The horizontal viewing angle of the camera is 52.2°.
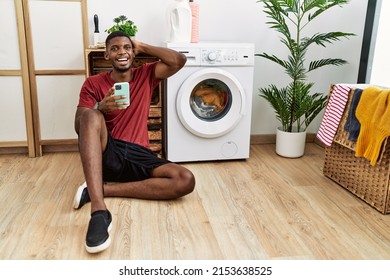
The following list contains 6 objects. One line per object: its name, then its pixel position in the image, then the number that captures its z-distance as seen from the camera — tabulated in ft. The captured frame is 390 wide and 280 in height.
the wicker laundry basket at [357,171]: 6.64
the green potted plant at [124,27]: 8.68
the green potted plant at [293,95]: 8.95
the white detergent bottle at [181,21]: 8.78
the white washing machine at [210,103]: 8.48
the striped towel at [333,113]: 7.42
